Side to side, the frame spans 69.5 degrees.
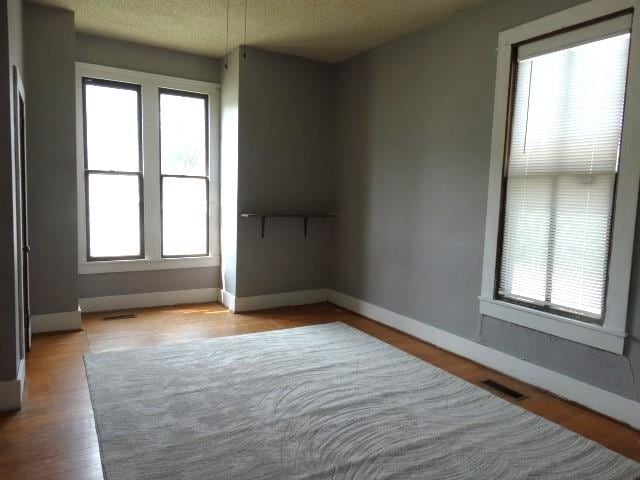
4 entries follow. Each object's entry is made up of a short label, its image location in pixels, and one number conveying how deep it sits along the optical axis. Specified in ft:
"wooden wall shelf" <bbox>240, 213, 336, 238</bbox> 15.88
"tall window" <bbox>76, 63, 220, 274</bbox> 15.24
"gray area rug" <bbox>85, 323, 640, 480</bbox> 6.98
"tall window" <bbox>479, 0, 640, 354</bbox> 8.75
